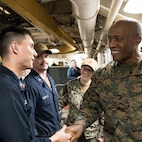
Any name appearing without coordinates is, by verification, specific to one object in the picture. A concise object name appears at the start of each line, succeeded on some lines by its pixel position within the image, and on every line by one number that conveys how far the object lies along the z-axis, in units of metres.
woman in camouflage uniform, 2.66
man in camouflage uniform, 1.50
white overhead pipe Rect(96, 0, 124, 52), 1.88
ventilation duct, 1.85
